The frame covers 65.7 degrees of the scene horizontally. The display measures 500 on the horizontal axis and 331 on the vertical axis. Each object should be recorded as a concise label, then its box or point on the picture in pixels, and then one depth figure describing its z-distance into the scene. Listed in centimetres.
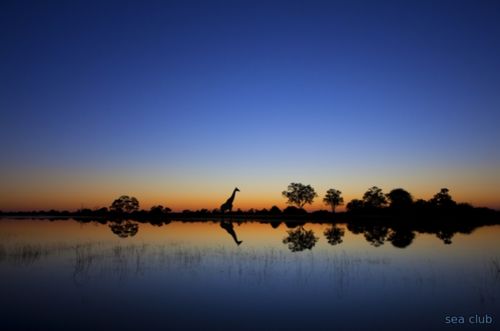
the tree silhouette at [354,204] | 11469
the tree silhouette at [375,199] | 11356
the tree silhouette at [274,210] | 9698
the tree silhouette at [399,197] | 10081
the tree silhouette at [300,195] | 11225
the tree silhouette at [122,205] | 12194
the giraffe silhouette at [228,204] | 7379
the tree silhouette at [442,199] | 9328
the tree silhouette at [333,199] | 11919
